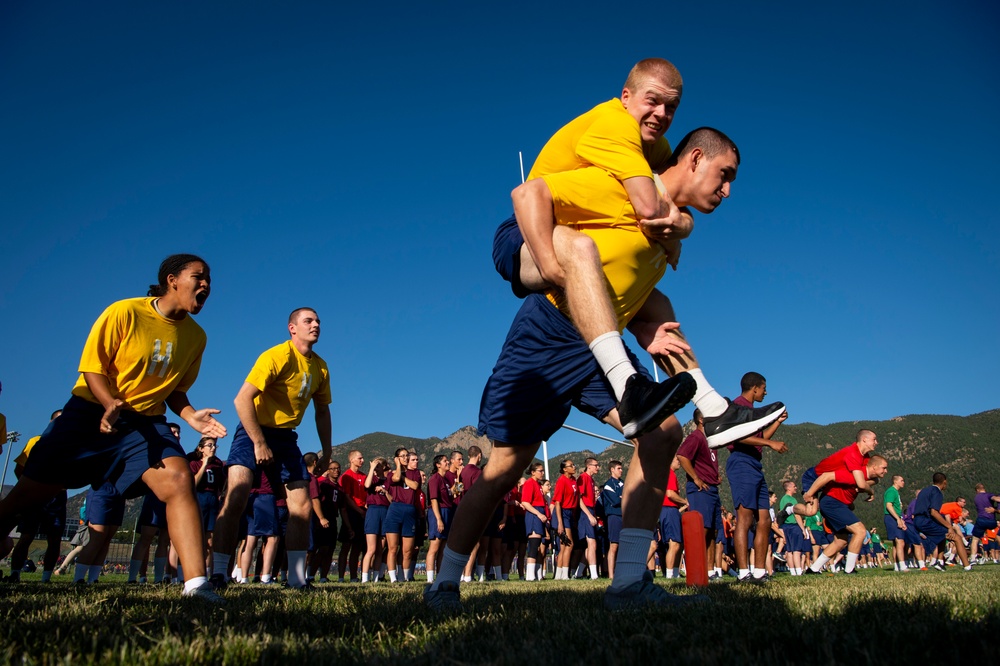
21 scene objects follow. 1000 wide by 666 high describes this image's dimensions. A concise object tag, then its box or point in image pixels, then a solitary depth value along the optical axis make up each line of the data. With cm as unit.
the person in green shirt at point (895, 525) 1526
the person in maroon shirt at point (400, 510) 1210
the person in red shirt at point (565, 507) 1402
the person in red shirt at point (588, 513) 1404
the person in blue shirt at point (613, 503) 1379
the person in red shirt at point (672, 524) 1252
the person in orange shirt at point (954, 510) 2053
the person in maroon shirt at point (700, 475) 1004
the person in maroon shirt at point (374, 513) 1231
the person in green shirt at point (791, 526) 1739
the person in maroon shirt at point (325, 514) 1190
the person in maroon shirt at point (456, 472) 1422
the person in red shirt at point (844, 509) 1073
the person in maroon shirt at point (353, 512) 1419
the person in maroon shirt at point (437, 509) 1218
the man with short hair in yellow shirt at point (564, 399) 361
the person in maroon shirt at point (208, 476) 1122
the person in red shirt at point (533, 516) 1398
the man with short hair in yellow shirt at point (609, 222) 305
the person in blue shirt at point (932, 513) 1546
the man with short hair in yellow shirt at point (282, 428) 634
